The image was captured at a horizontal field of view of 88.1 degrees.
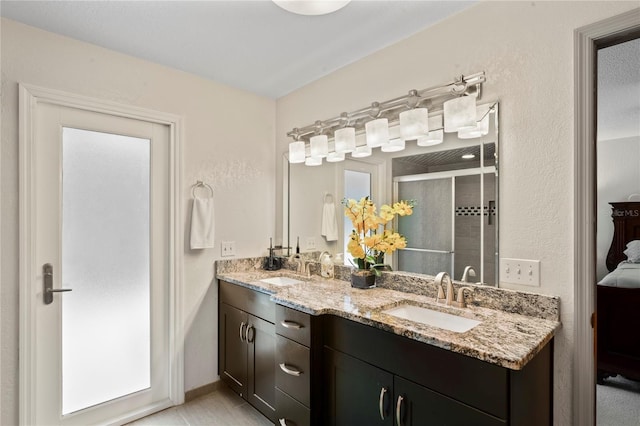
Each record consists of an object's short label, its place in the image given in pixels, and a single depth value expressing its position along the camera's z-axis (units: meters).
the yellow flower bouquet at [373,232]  1.98
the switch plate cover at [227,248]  2.62
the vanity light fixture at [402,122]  1.66
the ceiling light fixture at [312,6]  1.44
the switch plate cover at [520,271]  1.48
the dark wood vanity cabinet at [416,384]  1.10
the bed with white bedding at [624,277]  2.55
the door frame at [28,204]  1.81
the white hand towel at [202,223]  2.40
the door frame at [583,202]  1.35
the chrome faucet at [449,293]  1.63
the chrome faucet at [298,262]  2.60
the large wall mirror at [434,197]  1.66
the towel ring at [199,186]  2.47
